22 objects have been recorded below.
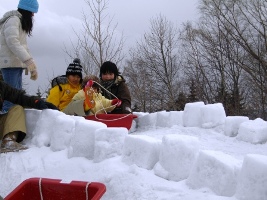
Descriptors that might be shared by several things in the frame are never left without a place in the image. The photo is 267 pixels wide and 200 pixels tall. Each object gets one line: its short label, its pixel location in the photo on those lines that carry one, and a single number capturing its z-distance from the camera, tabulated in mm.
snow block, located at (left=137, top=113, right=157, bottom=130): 4932
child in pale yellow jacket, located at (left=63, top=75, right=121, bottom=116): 4090
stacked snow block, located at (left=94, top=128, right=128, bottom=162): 2583
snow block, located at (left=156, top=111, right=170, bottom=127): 4793
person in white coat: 3553
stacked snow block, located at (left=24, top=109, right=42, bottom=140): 3453
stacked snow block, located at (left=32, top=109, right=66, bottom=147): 3209
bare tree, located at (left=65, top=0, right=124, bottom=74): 9953
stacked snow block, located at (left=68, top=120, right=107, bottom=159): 2744
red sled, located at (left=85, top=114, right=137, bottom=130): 4055
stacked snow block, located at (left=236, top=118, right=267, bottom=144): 3793
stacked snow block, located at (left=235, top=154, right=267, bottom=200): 1856
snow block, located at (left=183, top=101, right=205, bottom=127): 4590
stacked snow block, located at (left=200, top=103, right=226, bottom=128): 4457
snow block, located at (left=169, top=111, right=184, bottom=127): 4801
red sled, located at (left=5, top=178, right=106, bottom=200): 2264
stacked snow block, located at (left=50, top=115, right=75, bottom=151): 2994
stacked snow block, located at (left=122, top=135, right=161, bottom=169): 2385
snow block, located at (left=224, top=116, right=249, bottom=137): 4125
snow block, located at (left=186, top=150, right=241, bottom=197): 2004
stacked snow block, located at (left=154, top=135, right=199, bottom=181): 2246
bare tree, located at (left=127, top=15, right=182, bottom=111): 19609
